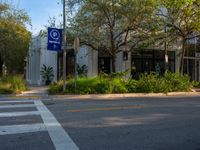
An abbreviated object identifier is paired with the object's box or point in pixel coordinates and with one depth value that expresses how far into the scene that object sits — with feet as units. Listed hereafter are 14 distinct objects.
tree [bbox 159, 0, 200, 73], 42.70
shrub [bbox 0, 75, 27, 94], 36.29
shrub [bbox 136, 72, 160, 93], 38.43
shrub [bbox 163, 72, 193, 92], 40.18
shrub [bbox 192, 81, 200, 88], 45.65
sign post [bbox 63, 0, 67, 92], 35.74
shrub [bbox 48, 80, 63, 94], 36.41
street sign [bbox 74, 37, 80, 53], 35.15
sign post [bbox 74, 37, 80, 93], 35.15
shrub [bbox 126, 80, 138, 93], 38.02
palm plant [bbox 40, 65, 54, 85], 55.13
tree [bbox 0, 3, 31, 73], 52.24
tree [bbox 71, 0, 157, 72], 42.10
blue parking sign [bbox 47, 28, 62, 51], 35.68
